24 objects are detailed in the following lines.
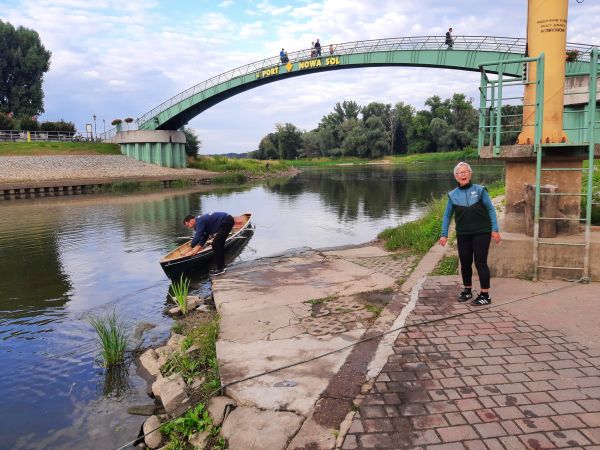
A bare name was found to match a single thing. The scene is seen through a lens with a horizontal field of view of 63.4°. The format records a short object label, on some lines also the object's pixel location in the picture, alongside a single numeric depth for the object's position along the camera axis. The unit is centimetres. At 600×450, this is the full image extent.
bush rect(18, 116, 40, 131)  4766
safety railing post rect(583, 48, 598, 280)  619
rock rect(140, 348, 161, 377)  607
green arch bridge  2803
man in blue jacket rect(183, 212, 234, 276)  1052
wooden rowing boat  1017
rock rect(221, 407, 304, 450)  339
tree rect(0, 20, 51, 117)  5834
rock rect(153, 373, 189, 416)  451
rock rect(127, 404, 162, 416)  516
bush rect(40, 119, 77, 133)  4938
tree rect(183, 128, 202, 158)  5266
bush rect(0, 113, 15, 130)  4625
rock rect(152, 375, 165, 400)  518
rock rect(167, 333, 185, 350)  619
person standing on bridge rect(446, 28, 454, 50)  2903
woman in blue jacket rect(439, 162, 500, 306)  577
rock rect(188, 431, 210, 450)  381
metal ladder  621
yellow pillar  712
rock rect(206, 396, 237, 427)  395
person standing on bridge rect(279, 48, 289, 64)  3681
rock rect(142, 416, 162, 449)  421
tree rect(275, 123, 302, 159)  8550
